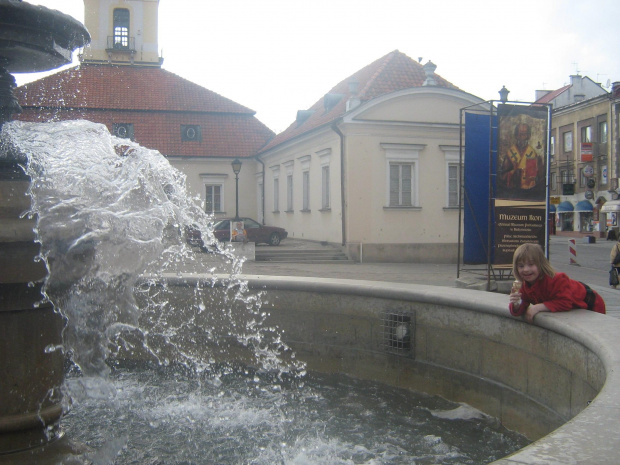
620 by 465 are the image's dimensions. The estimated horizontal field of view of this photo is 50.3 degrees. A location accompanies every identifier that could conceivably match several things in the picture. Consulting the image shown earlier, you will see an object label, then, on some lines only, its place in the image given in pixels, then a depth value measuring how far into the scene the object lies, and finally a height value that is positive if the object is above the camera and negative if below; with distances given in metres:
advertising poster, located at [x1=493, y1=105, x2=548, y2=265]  10.66 +0.67
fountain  4.07 -1.15
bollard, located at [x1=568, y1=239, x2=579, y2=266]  23.94 -1.23
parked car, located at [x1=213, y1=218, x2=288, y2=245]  27.36 -0.54
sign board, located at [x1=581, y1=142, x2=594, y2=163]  50.88 +5.25
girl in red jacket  5.03 -0.56
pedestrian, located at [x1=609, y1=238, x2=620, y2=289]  15.08 -1.08
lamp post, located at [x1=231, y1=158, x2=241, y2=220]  26.48 +2.21
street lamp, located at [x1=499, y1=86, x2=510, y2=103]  17.34 +3.43
